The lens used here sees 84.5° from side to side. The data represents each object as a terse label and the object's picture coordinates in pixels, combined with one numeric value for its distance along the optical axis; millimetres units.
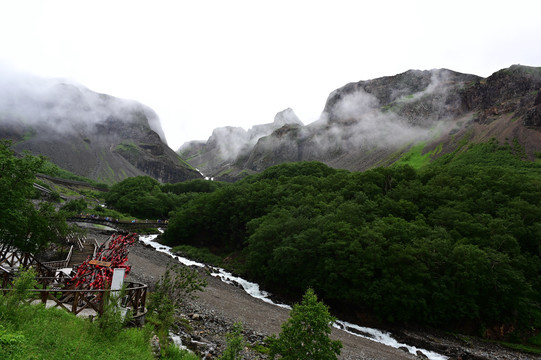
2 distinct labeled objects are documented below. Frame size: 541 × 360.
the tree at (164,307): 14461
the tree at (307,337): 12909
